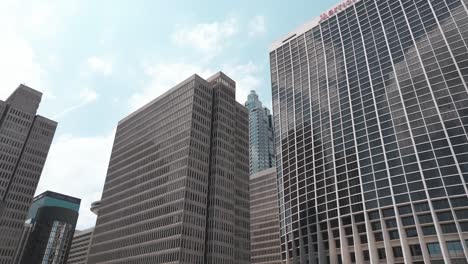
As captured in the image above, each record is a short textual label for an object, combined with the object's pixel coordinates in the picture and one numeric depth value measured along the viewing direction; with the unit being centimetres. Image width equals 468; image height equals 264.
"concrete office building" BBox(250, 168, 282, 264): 17538
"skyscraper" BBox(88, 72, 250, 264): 10950
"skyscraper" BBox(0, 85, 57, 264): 14930
